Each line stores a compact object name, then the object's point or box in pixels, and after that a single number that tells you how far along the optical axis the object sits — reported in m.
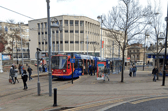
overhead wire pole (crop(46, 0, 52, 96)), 9.41
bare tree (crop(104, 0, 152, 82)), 14.32
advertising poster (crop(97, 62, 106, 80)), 15.40
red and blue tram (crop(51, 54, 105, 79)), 16.80
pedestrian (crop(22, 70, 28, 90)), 11.76
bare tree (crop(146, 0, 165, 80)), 17.27
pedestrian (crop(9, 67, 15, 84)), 14.39
